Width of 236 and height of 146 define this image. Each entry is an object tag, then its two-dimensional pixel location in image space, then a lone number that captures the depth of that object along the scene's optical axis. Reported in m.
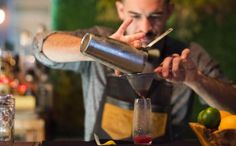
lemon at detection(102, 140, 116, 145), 1.35
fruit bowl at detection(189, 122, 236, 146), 1.24
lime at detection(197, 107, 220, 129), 1.34
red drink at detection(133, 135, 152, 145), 1.37
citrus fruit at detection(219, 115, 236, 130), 1.32
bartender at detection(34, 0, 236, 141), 1.80
